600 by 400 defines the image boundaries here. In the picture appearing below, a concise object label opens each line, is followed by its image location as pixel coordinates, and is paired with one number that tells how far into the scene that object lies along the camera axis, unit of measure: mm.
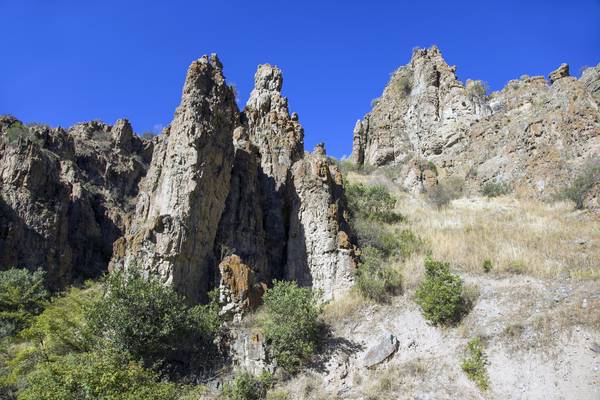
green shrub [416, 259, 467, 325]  11969
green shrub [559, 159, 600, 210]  20031
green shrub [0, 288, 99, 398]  11047
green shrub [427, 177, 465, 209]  26406
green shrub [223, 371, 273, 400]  10242
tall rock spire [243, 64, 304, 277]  16359
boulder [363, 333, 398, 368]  11438
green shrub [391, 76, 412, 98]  41781
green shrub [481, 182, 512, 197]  26094
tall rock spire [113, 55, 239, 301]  12531
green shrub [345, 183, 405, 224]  20953
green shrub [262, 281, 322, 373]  11258
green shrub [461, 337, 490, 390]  10164
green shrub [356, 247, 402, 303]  13305
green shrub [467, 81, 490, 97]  38656
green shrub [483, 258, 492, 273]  13938
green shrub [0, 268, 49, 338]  14873
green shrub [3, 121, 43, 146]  31531
